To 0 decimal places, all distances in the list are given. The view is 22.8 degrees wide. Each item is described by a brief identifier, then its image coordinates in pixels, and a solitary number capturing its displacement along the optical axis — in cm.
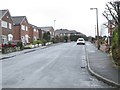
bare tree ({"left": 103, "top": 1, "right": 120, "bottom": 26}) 2083
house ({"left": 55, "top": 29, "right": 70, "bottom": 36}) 18040
